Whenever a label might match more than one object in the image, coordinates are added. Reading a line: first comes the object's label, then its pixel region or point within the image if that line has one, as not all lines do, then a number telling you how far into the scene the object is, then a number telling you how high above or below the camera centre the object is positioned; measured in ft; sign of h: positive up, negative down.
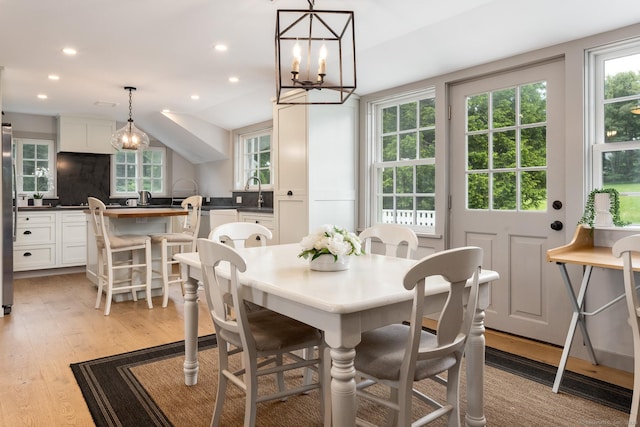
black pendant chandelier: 6.39 +4.29
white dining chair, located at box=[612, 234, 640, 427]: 6.03 -1.32
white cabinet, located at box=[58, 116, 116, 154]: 20.65 +3.75
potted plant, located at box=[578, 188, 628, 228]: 8.66 +0.00
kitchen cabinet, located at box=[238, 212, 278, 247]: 15.14 -0.40
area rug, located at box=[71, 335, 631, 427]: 6.75 -3.26
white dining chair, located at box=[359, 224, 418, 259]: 7.91 -0.51
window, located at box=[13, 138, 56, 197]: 20.65 +2.20
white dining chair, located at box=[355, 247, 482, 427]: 4.64 -1.74
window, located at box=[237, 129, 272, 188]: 20.17 +2.58
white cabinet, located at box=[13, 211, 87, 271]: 18.31 -1.28
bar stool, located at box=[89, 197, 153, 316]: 13.08 -1.59
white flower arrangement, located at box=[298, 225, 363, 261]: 6.19 -0.49
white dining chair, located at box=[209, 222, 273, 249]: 8.54 -0.46
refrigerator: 12.66 -0.26
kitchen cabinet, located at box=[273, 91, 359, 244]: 13.52 +1.40
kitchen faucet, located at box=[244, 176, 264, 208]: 19.59 +1.02
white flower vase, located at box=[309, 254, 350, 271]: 6.29 -0.78
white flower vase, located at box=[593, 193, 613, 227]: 8.65 -0.02
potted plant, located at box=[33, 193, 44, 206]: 19.65 +0.56
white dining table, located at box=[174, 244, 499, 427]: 4.64 -1.06
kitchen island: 13.57 -0.48
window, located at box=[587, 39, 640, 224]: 8.78 +1.83
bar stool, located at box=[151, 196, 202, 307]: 13.91 -0.97
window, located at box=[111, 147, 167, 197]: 23.30 +2.16
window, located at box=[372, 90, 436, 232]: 12.65 +1.45
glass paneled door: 9.91 +0.55
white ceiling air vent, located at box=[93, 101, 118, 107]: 18.15 +4.57
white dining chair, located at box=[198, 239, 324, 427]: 5.62 -1.76
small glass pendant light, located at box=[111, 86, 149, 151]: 15.70 +2.65
